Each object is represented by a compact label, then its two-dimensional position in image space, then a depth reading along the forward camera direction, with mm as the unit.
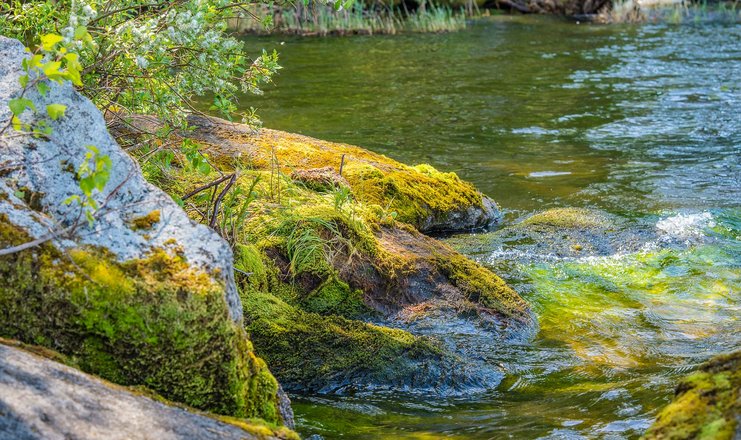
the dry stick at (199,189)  4891
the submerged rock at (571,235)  7879
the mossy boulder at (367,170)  7512
